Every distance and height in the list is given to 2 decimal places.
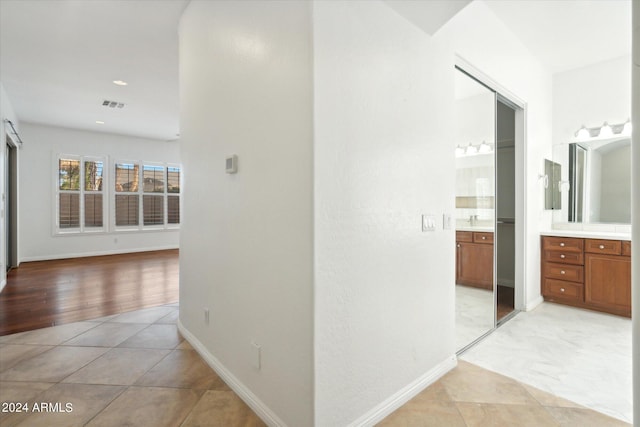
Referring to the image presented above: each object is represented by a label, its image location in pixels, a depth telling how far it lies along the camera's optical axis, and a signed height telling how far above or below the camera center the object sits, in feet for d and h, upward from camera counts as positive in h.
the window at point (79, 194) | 22.98 +1.29
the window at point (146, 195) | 25.39 +1.40
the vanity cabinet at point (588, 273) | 10.76 -2.25
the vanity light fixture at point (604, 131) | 12.00 +3.21
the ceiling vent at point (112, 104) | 17.01 +5.96
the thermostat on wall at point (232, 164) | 6.36 +0.99
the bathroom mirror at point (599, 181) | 12.05 +1.23
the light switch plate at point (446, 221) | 7.36 -0.22
